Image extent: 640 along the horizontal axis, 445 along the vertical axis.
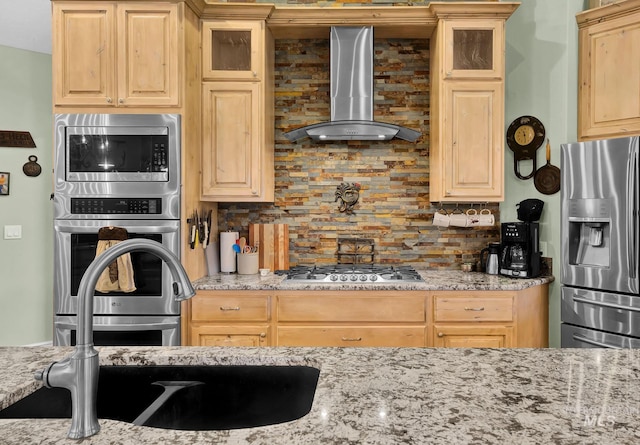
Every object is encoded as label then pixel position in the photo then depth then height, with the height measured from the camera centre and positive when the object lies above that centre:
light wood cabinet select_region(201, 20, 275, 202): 3.00 +0.65
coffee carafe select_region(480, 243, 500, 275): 3.13 -0.32
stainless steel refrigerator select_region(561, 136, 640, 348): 2.57 -0.18
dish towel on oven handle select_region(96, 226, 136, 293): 2.65 -0.33
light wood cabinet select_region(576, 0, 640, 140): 2.78 +0.94
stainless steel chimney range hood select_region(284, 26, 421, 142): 3.11 +0.95
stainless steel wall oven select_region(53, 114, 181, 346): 2.69 +0.04
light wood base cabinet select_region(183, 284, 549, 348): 2.72 -0.64
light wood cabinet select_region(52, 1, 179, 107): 2.72 +1.00
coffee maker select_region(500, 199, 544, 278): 2.96 -0.22
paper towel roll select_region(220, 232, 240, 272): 3.20 -0.27
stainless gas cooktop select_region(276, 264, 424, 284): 2.86 -0.40
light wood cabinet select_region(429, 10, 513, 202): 2.98 +0.73
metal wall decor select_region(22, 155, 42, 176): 4.05 +0.44
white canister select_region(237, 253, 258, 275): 3.14 -0.34
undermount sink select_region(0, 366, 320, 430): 1.20 -0.49
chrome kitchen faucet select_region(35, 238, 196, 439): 0.78 -0.28
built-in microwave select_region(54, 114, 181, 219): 2.69 +0.35
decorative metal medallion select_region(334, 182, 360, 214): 3.41 +0.16
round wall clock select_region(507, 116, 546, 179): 3.17 +0.56
